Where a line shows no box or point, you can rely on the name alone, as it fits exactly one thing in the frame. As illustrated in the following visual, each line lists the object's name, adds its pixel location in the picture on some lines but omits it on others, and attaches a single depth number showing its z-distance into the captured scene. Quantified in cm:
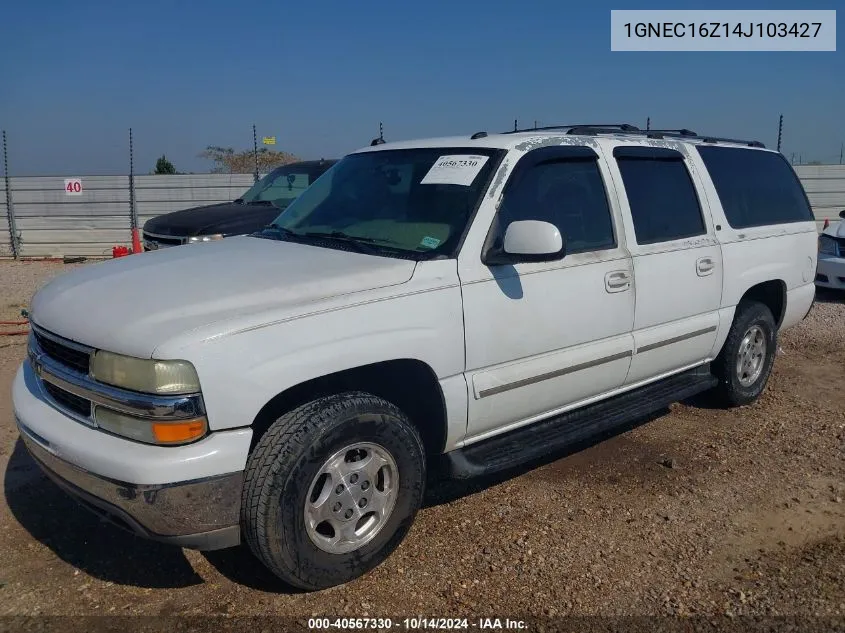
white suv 268
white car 929
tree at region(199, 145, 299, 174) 3766
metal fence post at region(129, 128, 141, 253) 1451
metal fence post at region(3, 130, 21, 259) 1438
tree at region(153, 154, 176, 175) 3486
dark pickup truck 873
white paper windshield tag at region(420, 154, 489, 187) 368
